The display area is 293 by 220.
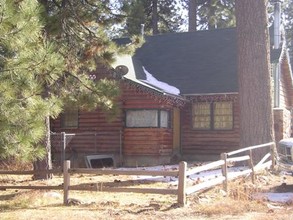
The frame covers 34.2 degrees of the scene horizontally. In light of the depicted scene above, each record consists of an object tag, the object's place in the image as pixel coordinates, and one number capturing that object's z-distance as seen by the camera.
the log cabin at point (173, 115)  19.31
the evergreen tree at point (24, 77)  7.10
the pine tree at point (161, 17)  35.88
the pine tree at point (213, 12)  35.53
